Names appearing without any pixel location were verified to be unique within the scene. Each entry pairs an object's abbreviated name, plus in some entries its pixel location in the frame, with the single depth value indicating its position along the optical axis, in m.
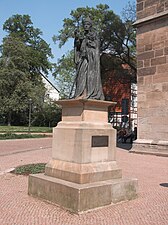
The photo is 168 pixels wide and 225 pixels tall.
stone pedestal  5.57
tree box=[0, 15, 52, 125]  41.31
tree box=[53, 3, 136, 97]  28.95
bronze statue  6.45
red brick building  30.27
